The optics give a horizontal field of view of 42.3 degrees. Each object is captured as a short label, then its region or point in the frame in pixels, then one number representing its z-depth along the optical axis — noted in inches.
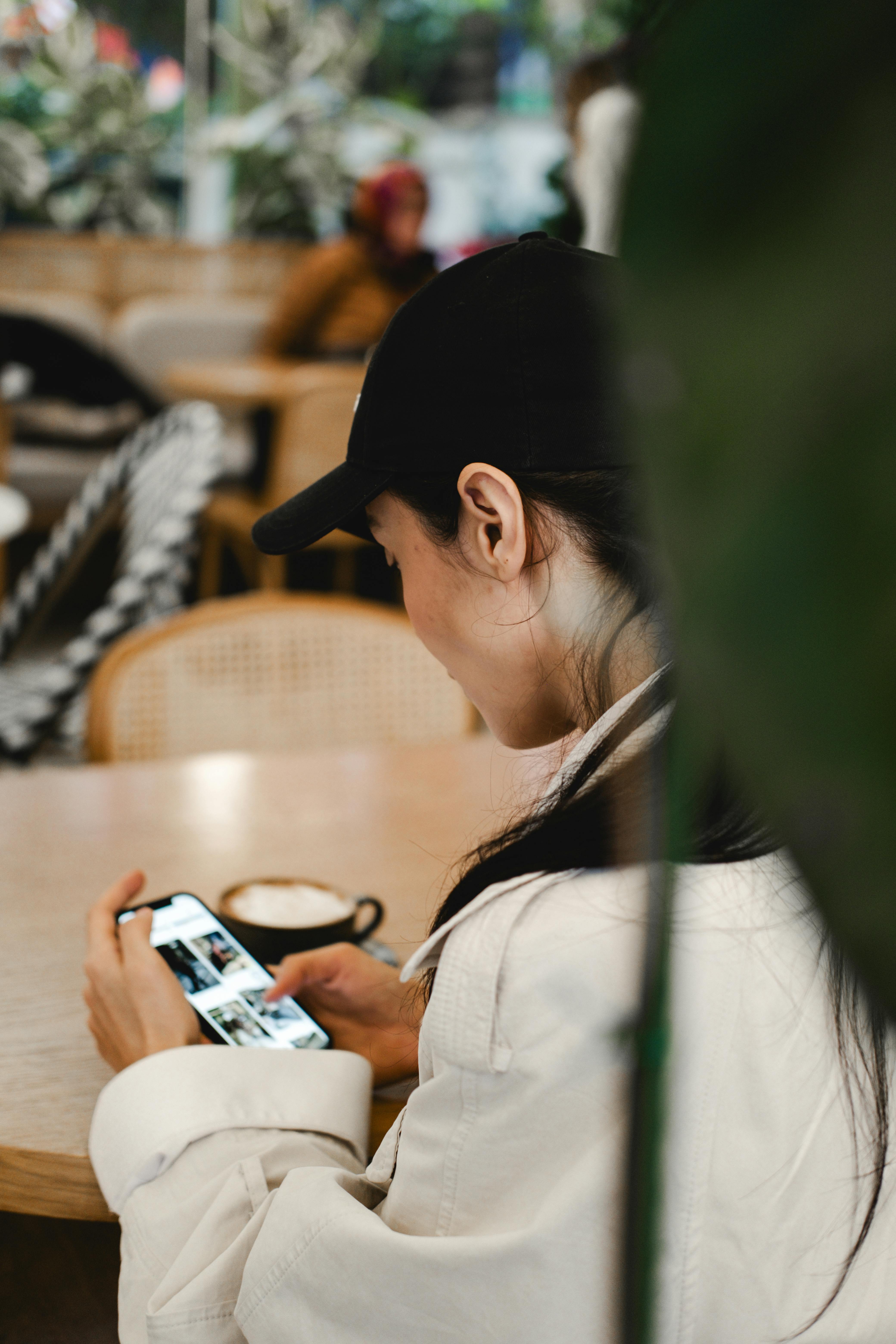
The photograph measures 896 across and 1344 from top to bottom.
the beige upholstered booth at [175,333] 200.8
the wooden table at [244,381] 136.3
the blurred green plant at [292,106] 216.2
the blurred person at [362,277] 168.4
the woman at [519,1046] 20.9
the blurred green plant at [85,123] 204.2
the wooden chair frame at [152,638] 61.6
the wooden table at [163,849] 30.4
